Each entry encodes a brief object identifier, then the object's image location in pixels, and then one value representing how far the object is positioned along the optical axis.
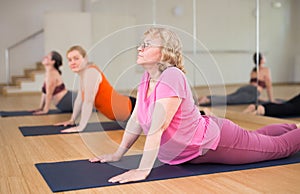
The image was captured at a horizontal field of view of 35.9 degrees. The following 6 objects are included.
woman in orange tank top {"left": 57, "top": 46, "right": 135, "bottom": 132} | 3.91
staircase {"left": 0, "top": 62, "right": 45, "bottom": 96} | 9.39
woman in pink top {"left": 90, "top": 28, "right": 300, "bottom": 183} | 2.31
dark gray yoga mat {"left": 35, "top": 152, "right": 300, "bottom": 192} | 2.33
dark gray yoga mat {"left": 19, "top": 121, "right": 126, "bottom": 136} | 4.03
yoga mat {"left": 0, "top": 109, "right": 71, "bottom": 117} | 5.61
